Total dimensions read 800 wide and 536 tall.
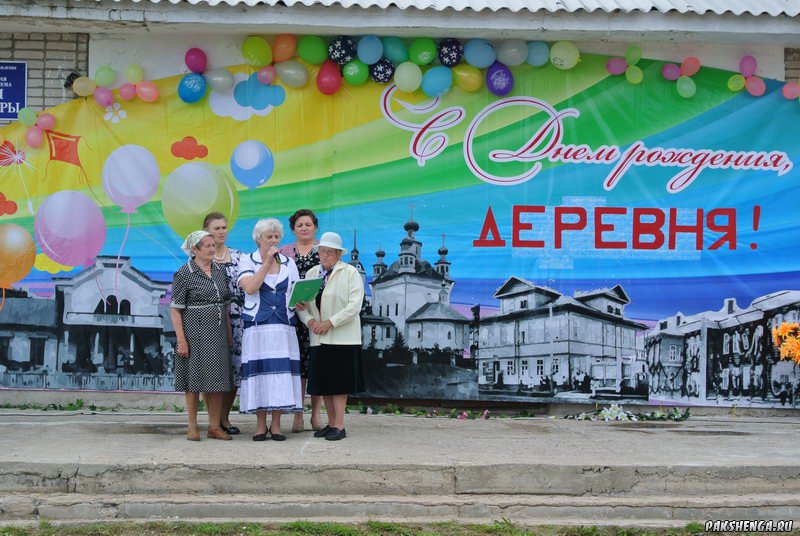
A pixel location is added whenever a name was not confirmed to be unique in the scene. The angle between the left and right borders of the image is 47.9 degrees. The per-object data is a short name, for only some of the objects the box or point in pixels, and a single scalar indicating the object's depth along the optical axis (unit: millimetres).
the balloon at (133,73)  8633
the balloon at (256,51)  8570
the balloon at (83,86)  8617
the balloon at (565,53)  8602
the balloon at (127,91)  8656
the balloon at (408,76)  8586
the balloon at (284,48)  8555
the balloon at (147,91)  8656
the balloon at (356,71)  8609
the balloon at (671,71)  8766
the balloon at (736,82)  8789
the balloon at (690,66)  8680
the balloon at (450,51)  8586
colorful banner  8750
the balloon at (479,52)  8555
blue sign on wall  8766
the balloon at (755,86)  8789
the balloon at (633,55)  8625
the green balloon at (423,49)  8539
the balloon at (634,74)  8758
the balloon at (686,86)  8781
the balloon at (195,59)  8578
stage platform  5602
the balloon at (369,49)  8508
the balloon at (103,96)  8672
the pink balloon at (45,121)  8695
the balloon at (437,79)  8602
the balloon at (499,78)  8680
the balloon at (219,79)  8688
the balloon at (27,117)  8617
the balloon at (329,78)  8633
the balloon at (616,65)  8750
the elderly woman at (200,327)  6785
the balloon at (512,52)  8594
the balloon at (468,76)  8664
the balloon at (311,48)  8539
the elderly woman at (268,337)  6785
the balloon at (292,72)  8656
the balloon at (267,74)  8656
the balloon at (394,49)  8562
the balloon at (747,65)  8750
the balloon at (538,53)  8641
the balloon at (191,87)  8609
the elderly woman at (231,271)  7133
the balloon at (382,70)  8680
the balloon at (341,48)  8570
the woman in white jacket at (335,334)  6898
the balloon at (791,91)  8758
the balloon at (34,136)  8648
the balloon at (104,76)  8609
